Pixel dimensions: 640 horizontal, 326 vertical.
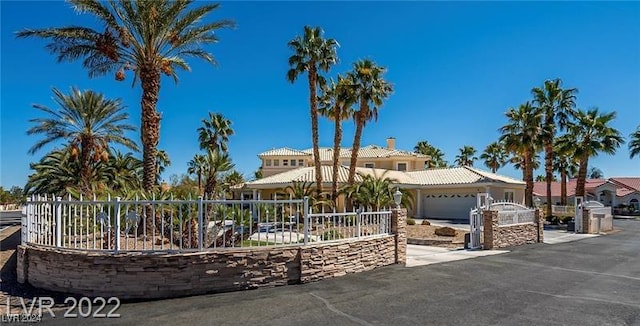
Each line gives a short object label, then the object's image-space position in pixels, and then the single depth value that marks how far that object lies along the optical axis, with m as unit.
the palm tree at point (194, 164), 48.81
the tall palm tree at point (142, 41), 15.08
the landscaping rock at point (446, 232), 20.41
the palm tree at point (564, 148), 34.84
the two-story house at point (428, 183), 32.65
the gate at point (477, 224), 16.28
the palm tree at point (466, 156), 61.62
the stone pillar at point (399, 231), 11.69
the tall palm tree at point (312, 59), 26.50
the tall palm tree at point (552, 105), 34.09
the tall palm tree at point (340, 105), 26.81
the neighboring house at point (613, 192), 54.34
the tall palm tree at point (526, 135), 32.59
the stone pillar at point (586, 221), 25.09
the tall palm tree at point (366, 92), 27.03
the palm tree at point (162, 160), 55.44
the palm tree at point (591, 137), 34.22
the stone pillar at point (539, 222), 19.45
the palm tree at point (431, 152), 61.06
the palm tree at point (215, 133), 44.62
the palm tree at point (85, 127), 25.17
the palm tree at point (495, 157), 55.00
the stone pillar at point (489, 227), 16.12
